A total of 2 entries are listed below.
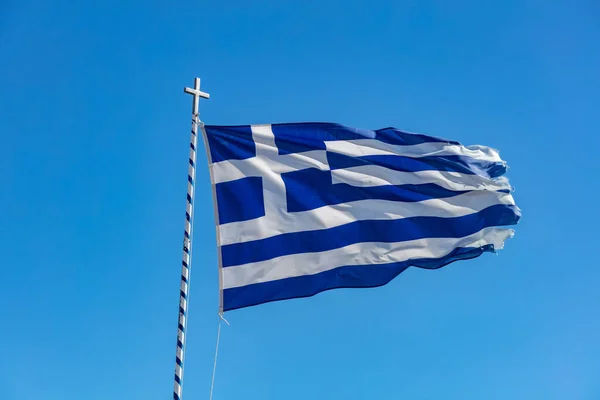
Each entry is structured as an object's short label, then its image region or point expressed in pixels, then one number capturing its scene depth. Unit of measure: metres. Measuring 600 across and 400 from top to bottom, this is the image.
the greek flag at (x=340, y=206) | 13.34
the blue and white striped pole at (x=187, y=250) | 11.56
